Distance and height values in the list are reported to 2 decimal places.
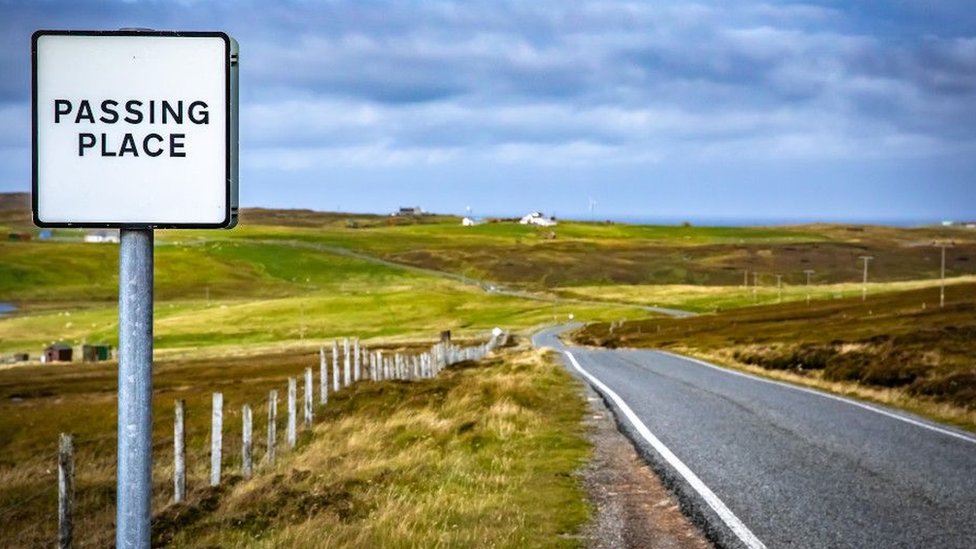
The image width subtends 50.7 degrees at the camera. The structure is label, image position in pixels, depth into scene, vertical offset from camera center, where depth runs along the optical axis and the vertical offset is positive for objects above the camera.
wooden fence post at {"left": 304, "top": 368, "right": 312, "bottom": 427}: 22.16 -3.74
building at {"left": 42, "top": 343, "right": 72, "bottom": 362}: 89.56 -11.39
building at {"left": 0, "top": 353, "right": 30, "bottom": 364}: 89.75 -11.93
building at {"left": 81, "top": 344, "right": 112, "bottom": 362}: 90.31 -11.44
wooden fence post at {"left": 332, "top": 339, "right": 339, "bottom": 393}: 28.05 -3.93
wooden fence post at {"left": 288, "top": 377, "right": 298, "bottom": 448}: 19.17 -3.47
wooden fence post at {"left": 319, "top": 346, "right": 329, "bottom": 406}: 25.99 -4.07
